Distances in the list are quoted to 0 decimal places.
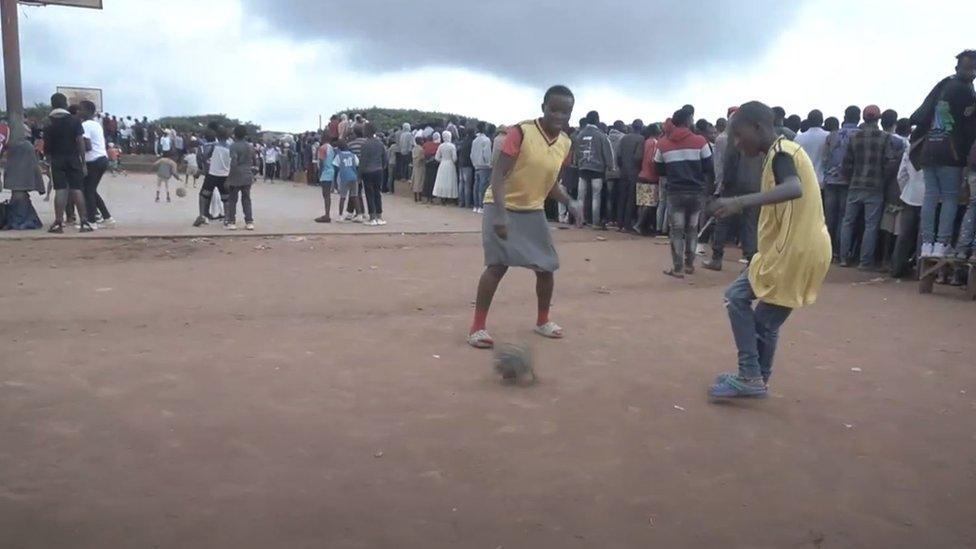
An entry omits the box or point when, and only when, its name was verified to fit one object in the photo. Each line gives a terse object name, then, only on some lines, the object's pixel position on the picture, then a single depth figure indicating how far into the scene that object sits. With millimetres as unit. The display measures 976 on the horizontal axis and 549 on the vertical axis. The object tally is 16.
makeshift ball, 4688
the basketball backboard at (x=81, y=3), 12955
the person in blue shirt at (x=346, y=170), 13555
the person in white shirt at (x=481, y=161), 16297
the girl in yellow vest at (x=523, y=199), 5363
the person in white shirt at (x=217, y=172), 11969
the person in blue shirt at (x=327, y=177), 13766
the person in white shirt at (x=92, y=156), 11281
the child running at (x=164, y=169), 17777
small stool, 7781
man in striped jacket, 8883
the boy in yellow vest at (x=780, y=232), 4203
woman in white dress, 18641
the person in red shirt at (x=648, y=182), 11430
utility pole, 11773
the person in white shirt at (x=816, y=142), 10242
